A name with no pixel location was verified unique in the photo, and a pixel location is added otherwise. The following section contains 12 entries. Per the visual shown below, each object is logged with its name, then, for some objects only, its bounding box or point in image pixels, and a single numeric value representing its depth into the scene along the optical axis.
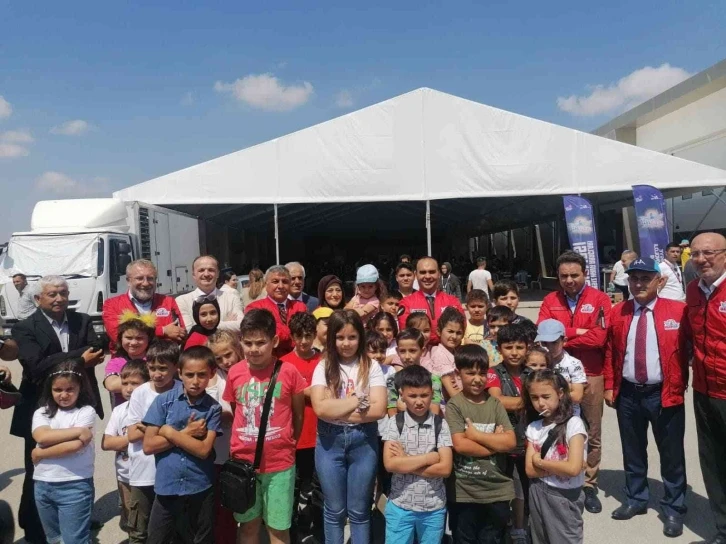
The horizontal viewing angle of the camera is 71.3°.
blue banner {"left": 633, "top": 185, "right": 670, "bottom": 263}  11.51
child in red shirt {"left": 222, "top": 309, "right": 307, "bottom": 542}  2.67
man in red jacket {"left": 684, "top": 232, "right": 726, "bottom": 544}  2.99
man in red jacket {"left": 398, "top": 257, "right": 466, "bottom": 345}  4.15
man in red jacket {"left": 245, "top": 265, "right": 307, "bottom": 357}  3.84
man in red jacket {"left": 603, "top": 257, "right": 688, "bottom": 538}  3.31
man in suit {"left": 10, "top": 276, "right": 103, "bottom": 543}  3.12
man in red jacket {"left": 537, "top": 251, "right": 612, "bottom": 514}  3.51
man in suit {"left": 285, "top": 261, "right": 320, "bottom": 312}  4.18
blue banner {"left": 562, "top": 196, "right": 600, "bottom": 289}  11.79
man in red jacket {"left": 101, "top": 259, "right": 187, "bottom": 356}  3.47
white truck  9.80
